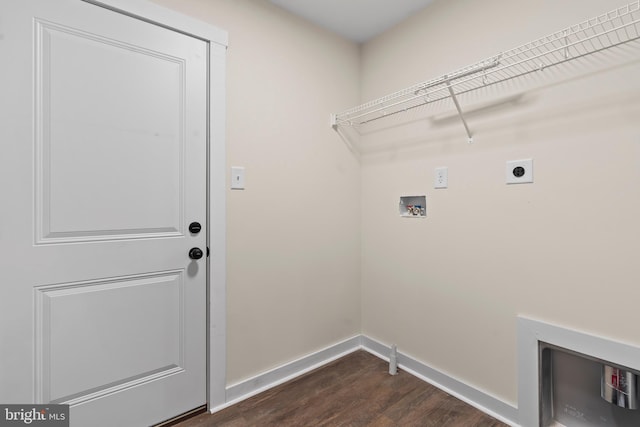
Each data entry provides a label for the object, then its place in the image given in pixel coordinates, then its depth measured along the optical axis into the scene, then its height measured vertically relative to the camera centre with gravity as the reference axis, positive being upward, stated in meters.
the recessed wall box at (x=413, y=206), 1.88 +0.04
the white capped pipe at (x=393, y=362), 1.90 -0.95
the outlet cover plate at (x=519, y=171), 1.42 +0.20
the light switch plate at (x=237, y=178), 1.65 +0.19
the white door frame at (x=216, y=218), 1.57 -0.03
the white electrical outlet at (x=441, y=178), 1.75 +0.20
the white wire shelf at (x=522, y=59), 1.18 +0.70
